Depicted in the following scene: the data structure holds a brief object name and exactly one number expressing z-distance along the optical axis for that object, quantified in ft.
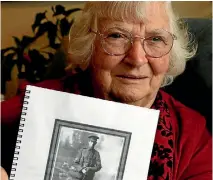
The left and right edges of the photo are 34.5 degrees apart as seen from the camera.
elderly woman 2.56
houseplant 5.89
